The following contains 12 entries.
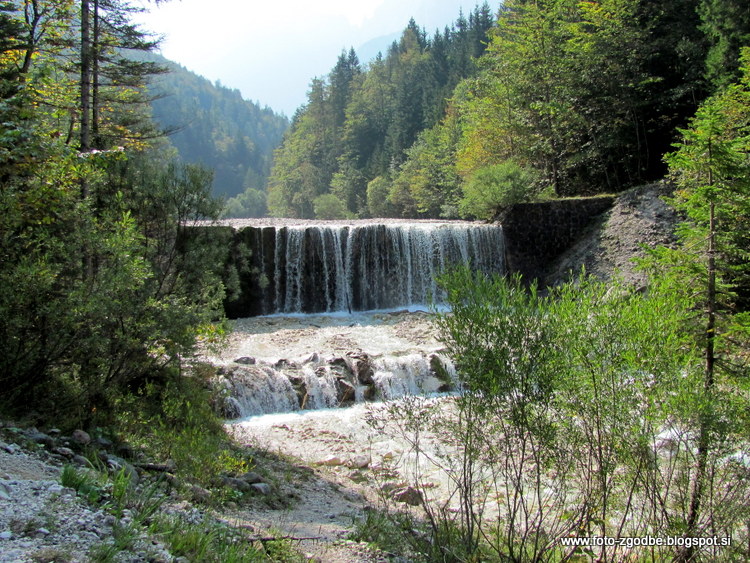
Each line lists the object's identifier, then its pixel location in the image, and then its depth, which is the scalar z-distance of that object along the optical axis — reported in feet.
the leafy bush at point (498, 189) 71.31
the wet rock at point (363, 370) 38.81
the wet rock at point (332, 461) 27.55
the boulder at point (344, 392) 36.96
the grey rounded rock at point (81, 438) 17.26
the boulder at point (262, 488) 19.33
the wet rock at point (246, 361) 38.90
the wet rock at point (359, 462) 27.40
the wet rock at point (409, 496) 22.31
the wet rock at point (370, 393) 37.81
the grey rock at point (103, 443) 17.88
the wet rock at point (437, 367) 38.85
